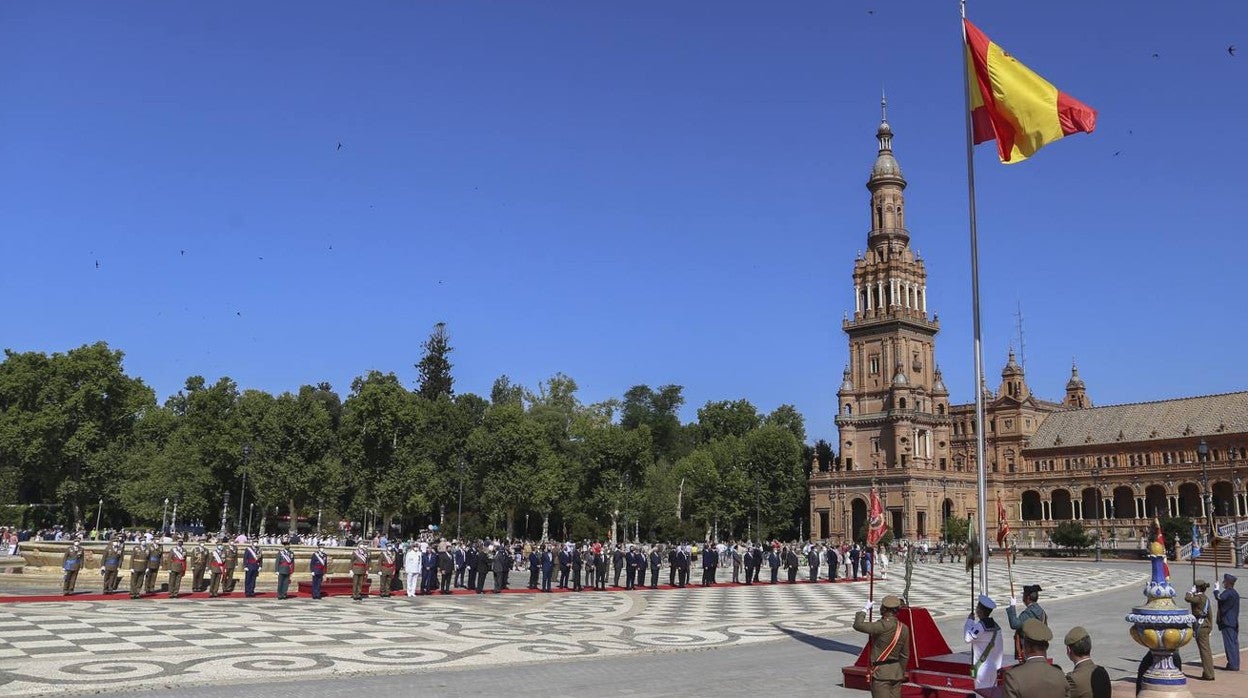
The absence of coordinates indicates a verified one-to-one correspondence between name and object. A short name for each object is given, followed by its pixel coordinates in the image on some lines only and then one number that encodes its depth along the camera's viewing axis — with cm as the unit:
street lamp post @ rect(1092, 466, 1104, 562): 9112
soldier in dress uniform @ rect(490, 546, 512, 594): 3183
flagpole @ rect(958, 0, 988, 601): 1458
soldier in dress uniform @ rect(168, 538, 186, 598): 2517
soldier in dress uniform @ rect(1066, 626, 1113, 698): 721
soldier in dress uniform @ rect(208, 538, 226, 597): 2603
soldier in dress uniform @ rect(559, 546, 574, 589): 3394
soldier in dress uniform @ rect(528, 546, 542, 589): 3366
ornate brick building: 8731
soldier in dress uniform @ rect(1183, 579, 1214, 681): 1374
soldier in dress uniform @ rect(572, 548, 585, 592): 3388
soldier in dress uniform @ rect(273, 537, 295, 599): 2573
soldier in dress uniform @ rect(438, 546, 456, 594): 3006
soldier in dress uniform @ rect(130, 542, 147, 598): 2498
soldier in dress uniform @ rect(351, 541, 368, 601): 2642
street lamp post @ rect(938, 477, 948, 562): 8977
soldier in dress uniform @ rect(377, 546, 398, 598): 2817
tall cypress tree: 10716
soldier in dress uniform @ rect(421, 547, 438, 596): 2992
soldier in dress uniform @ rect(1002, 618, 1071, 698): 669
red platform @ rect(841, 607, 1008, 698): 1159
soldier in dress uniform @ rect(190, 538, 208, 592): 2702
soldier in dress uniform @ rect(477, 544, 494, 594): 3158
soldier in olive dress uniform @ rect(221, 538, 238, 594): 2675
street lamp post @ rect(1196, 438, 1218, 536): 6506
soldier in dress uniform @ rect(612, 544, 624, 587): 3528
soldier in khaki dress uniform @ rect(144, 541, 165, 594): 2580
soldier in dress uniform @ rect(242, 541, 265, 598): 2627
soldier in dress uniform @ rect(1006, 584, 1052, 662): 1066
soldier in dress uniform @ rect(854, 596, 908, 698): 1005
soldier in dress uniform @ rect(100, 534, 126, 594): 2595
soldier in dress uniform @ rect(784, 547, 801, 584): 3998
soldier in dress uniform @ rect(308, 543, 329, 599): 2634
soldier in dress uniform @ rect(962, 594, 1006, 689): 998
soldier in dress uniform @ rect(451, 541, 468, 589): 3278
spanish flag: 1531
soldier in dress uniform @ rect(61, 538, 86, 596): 2544
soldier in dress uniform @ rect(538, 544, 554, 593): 3231
